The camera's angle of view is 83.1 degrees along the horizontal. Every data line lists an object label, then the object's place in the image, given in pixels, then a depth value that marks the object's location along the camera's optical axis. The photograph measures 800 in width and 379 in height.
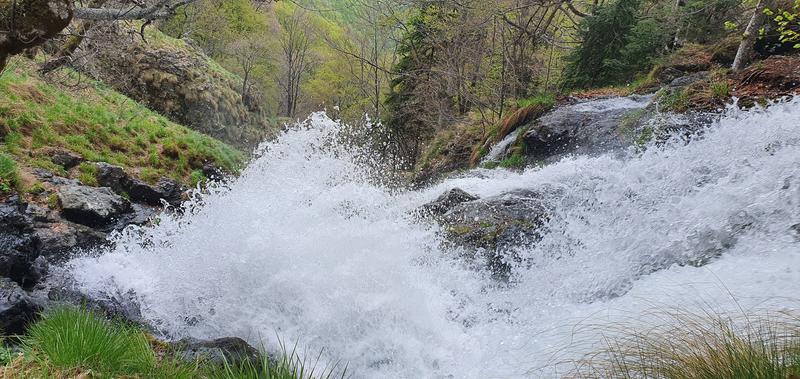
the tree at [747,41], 7.49
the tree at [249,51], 30.25
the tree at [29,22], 3.62
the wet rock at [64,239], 6.13
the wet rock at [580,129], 8.46
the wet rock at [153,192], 9.95
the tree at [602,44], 11.76
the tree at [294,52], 35.28
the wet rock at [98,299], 4.54
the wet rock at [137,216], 8.10
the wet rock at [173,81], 16.94
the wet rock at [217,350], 3.33
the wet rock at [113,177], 9.46
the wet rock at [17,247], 4.84
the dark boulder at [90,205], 7.46
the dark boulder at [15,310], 3.60
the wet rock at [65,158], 9.02
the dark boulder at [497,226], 5.45
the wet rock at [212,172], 13.42
